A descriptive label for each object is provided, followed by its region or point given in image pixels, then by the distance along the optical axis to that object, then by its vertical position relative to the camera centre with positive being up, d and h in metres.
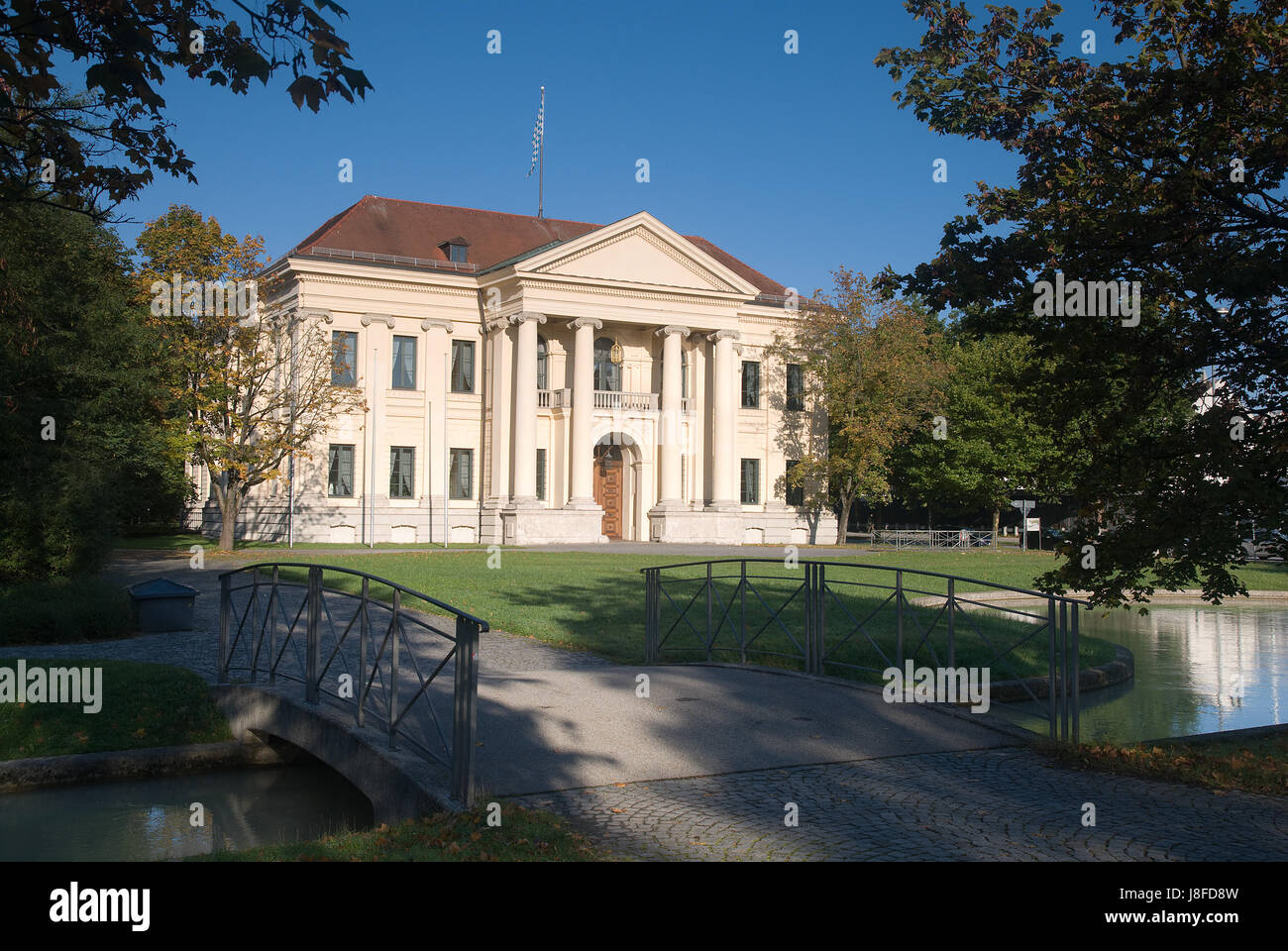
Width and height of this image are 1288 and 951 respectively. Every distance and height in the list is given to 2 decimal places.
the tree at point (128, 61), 6.23 +2.50
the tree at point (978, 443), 51.66 +1.64
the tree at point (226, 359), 33.91 +3.80
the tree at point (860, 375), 48.25 +4.54
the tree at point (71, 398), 18.08 +1.58
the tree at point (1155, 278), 7.91 +1.57
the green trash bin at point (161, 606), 16.11 -2.03
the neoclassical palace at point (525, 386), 43.75 +3.81
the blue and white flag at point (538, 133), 55.12 +17.60
